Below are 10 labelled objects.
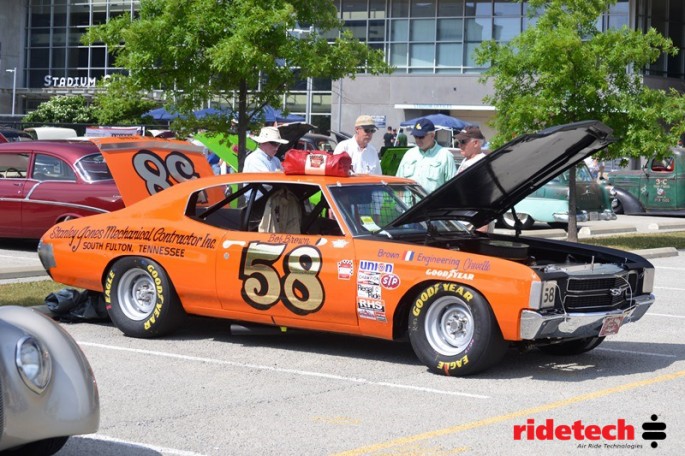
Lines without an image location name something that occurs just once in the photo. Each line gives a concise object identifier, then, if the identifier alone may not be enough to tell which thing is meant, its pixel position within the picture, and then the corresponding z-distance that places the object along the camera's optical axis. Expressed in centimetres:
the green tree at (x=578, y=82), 1886
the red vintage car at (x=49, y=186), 1555
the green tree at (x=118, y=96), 1714
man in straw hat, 1286
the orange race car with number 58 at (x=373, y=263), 810
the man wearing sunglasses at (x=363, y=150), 1262
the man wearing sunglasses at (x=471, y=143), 1185
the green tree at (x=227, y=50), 1617
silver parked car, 484
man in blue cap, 1223
